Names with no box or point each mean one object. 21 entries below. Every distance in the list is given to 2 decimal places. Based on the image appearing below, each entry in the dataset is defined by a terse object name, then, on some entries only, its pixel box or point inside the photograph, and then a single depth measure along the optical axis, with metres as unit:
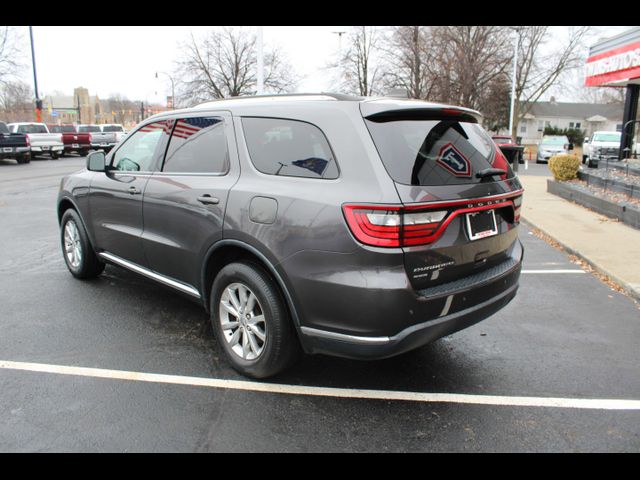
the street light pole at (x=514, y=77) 31.88
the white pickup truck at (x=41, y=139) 25.94
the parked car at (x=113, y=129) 35.61
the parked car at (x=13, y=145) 22.27
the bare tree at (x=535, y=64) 43.56
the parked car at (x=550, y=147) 30.24
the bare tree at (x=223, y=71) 44.38
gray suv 2.66
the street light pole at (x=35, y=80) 33.97
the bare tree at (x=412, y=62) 34.69
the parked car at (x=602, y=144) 21.69
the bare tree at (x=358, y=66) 42.34
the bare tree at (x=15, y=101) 41.44
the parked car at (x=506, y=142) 24.24
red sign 13.75
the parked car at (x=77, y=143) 29.91
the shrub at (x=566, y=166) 12.67
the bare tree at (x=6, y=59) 34.84
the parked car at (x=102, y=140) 32.41
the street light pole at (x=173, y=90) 45.33
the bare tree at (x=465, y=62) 33.38
